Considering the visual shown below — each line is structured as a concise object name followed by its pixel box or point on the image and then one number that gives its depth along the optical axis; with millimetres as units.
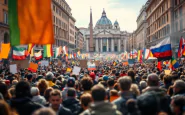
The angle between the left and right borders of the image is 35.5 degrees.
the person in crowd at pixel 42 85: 7508
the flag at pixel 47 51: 23980
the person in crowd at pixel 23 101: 4965
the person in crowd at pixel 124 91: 5297
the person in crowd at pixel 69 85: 7566
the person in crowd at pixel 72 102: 5840
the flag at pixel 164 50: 14695
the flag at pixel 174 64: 15328
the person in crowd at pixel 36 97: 6313
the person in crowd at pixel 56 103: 5301
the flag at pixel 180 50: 18688
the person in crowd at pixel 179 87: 6227
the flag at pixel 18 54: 19894
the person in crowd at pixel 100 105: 4199
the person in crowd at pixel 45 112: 3224
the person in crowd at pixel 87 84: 6727
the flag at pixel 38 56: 25750
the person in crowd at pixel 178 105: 4895
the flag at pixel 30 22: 7336
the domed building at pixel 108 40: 163500
